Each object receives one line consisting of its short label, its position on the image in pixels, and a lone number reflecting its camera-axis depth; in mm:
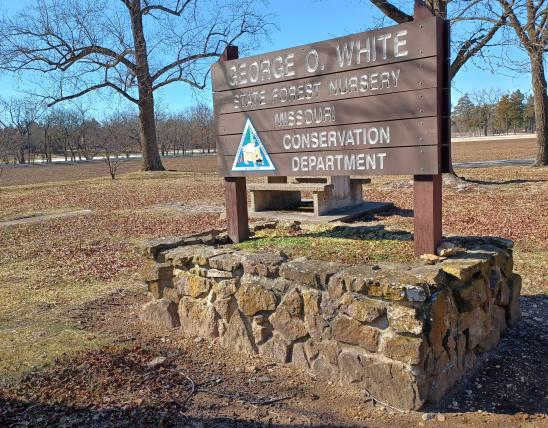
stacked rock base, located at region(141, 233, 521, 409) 2994
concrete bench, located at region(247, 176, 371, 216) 8570
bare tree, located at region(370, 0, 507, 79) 10930
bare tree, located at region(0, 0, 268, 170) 20359
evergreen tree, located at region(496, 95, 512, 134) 83362
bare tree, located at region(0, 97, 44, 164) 63462
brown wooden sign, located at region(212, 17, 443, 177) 3459
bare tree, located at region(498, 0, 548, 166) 10875
